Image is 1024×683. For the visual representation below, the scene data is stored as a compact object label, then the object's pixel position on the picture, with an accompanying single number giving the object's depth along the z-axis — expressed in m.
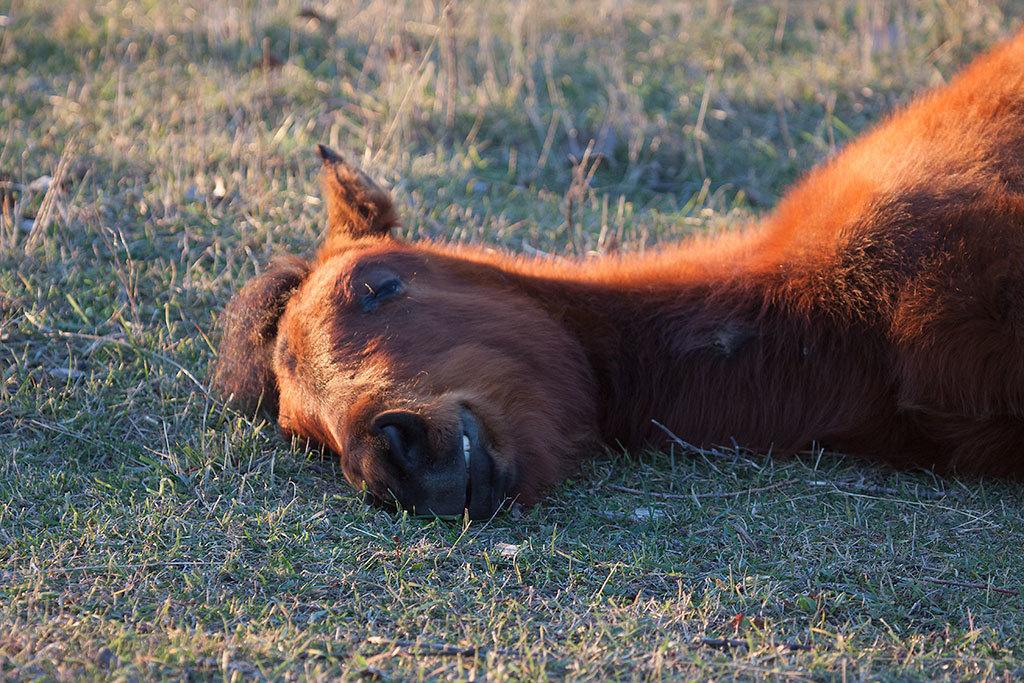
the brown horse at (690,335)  6.04
